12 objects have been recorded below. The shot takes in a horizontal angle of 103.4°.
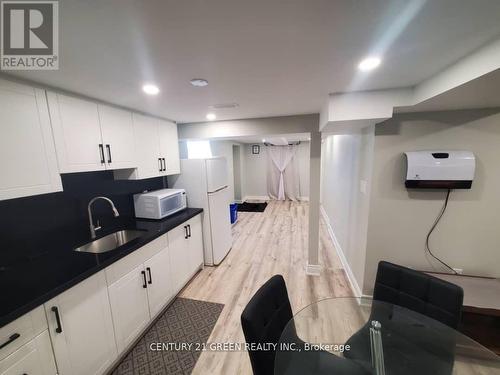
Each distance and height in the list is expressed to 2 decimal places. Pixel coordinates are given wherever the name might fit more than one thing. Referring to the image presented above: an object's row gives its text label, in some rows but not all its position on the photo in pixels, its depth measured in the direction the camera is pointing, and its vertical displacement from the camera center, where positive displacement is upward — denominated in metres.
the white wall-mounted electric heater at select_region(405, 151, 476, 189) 1.75 -0.11
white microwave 2.38 -0.50
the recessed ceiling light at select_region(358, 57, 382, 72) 1.13 +0.56
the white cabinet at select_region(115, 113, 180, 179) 2.21 +0.19
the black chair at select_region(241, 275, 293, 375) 1.00 -0.91
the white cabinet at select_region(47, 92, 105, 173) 1.47 +0.26
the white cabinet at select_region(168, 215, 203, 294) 2.34 -1.14
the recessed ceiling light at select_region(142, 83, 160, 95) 1.46 +0.58
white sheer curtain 6.78 -0.43
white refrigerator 2.86 -0.46
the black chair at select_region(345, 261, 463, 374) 1.23 -1.16
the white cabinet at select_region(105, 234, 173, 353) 1.61 -1.15
